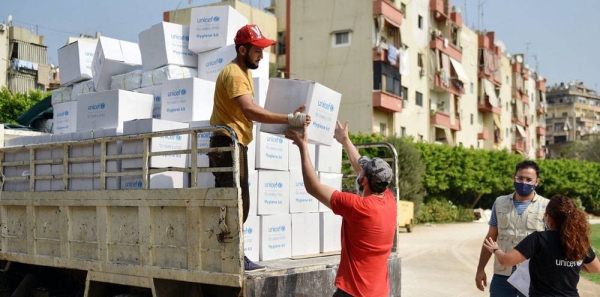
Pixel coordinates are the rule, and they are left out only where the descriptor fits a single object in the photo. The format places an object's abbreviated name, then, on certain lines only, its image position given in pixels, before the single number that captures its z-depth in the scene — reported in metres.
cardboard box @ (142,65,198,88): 6.54
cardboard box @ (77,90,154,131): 5.89
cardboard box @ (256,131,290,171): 5.31
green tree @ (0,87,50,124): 24.48
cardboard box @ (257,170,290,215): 5.33
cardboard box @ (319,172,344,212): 6.11
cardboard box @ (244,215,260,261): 5.22
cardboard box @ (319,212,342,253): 6.07
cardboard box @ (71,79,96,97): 7.54
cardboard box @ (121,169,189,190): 4.91
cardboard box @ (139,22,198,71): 6.70
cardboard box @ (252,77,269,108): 5.69
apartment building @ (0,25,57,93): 41.38
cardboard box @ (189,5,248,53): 6.60
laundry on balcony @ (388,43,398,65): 34.89
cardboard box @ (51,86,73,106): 7.62
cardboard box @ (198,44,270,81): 6.44
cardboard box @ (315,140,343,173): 6.09
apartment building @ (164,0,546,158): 34.53
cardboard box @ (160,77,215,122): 5.73
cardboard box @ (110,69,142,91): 6.78
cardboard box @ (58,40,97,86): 7.78
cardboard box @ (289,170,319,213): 5.68
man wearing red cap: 4.59
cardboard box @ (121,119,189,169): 5.00
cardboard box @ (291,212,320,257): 5.72
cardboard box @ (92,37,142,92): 7.13
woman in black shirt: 4.20
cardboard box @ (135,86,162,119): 6.22
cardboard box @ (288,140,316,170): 5.65
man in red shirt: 4.10
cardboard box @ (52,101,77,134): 7.20
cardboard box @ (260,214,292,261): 5.38
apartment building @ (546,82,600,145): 124.14
